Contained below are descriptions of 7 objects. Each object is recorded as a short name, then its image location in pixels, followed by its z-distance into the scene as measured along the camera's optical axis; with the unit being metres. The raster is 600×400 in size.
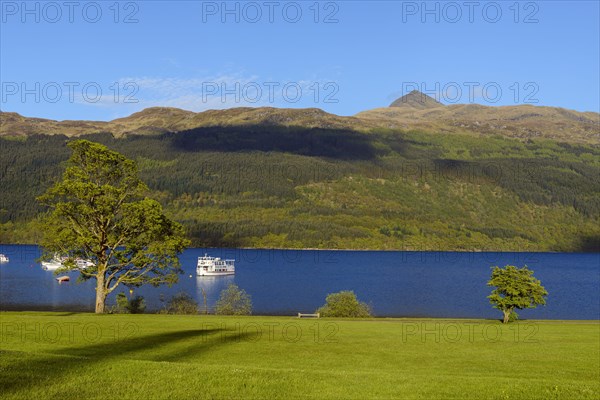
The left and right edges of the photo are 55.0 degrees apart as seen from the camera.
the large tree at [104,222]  51.31
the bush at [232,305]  77.44
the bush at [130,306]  69.27
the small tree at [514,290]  60.06
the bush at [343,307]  71.06
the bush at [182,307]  77.88
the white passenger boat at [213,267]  191.16
